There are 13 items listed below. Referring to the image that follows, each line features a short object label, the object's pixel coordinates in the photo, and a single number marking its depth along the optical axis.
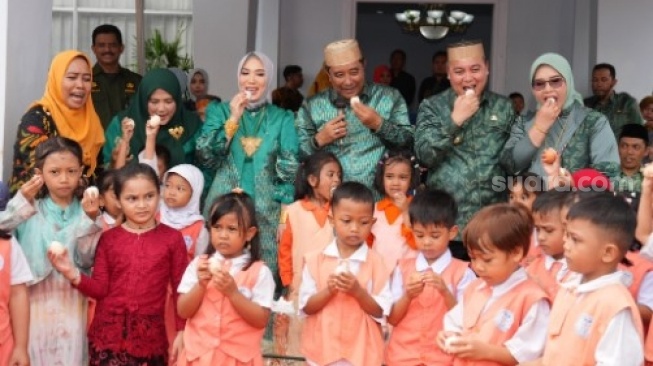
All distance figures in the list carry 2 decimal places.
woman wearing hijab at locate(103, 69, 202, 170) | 6.42
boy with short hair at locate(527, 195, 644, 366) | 3.97
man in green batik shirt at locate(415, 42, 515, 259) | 5.95
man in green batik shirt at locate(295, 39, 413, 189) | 6.18
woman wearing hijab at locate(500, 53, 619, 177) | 5.84
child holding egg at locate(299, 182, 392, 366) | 5.12
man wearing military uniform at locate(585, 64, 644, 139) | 9.30
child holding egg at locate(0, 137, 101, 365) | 5.43
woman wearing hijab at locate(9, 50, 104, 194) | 5.91
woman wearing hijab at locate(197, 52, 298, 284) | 6.30
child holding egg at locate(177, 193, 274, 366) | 5.05
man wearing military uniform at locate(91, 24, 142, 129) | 8.06
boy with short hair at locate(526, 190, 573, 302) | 4.90
